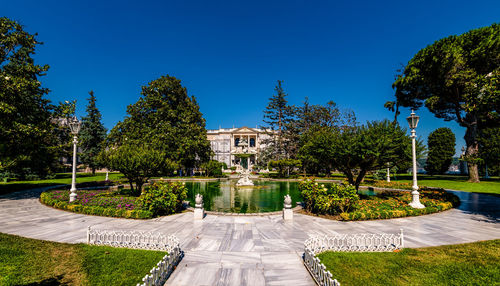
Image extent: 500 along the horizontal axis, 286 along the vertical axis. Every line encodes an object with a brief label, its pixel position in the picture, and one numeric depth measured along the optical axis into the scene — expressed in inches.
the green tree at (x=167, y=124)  1098.1
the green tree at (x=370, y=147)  452.1
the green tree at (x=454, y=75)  672.4
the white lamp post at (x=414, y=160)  401.1
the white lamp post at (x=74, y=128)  450.3
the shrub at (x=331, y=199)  354.0
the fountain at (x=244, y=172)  868.5
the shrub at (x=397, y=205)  342.3
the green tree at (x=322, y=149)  515.2
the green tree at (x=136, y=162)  468.4
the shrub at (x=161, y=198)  357.0
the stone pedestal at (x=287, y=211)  339.3
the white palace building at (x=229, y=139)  2810.0
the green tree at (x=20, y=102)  460.1
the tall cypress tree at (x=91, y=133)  1478.8
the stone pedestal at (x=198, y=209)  339.9
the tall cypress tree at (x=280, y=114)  1523.1
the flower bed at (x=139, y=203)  354.0
